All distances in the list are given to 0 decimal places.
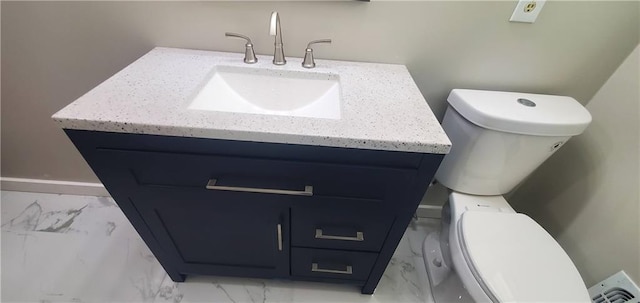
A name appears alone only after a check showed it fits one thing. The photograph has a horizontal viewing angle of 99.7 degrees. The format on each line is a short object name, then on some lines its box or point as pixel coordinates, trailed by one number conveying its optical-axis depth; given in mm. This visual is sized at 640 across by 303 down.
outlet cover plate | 906
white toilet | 807
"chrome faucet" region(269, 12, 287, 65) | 952
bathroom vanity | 647
